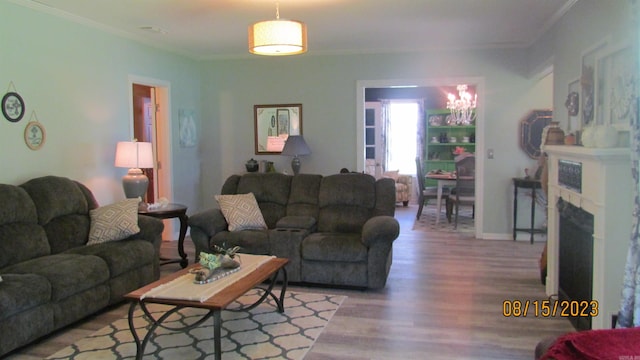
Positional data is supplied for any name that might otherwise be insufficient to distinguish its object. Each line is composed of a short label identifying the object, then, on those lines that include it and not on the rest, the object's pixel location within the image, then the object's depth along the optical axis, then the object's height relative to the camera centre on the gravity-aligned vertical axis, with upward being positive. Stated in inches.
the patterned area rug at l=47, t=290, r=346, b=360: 124.3 -49.4
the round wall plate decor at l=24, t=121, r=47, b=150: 169.5 +5.2
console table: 244.5 -25.2
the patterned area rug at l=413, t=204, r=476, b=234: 292.0 -46.6
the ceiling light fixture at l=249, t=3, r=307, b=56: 142.3 +32.1
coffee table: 112.5 -34.0
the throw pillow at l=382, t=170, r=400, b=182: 395.2 -20.6
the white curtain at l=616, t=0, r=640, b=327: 99.6 -21.5
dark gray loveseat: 172.4 -28.6
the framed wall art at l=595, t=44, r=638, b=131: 120.0 +14.9
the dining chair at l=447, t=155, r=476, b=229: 299.3 -20.7
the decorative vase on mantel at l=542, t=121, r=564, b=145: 162.4 +3.2
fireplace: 109.8 -18.4
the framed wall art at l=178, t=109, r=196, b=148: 263.4 +11.4
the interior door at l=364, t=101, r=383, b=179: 406.6 +9.3
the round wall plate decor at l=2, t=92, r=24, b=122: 161.2 +14.1
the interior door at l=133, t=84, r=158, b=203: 279.6 +17.8
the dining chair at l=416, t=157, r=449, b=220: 324.5 -29.1
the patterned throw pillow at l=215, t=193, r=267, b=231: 191.0 -24.2
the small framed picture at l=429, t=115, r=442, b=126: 401.7 +21.4
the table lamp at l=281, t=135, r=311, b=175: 256.8 +0.1
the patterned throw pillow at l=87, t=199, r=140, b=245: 167.0 -24.2
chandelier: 386.3 +30.3
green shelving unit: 400.5 +5.5
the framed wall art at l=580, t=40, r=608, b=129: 147.3 +19.0
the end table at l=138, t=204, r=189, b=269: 197.3 -25.8
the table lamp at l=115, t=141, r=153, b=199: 199.5 -5.4
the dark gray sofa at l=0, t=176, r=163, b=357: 124.2 -31.6
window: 411.8 +10.8
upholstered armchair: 390.9 -29.3
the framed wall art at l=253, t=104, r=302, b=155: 274.2 +13.1
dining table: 316.2 -21.3
